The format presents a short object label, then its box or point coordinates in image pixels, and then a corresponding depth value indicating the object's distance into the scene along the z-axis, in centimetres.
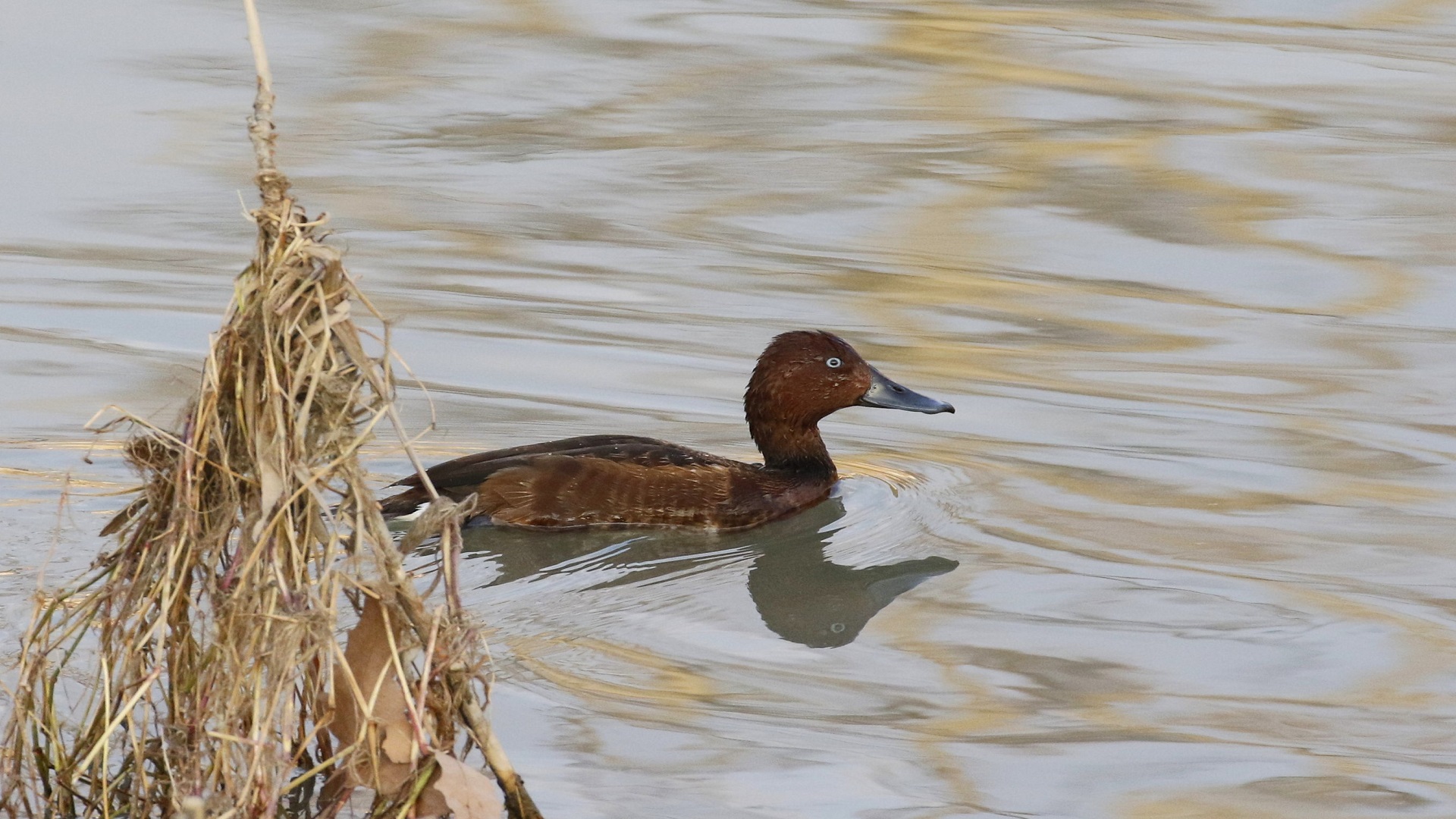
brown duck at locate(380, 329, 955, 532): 1471
